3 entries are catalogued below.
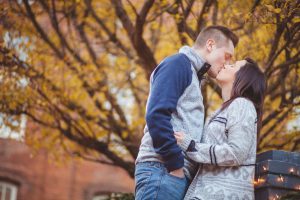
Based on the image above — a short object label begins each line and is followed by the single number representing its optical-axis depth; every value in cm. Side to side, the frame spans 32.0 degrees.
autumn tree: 793
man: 370
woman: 374
